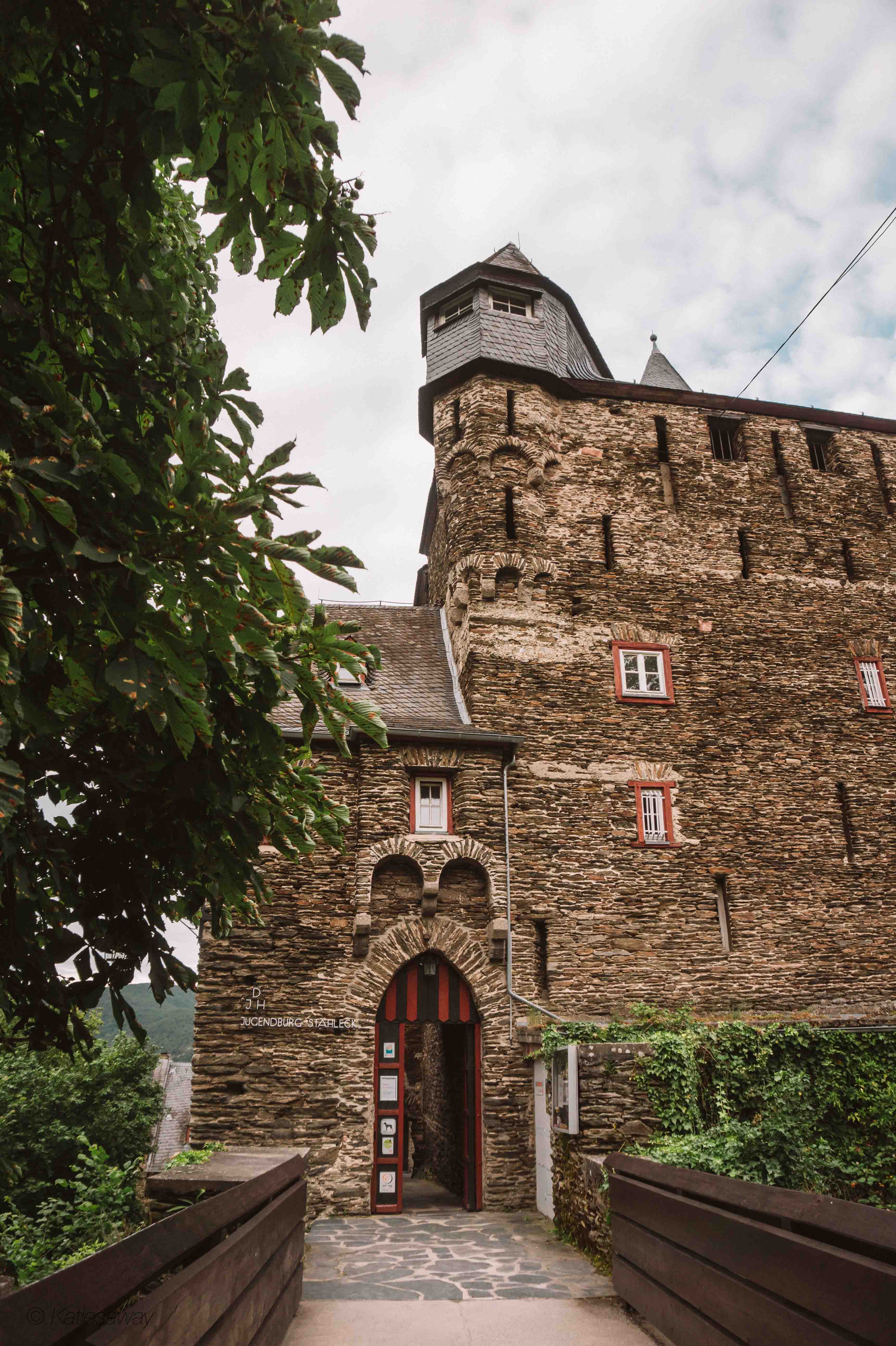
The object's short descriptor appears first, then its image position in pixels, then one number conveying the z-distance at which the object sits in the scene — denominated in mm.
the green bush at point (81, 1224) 7430
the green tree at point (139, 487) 2385
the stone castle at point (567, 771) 12250
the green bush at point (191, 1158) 6666
